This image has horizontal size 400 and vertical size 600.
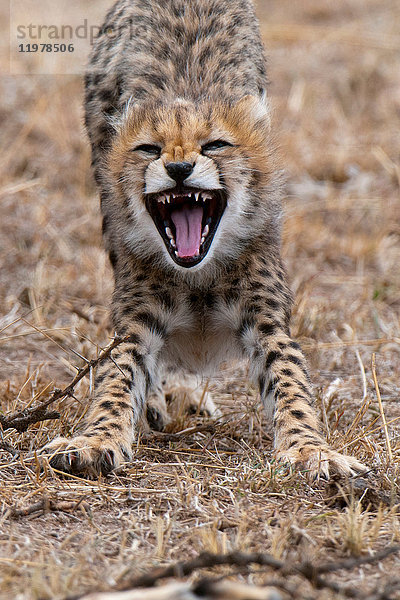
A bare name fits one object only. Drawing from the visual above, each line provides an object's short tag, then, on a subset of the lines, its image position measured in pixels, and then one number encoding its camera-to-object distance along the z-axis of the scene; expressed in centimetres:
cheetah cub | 650
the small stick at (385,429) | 621
